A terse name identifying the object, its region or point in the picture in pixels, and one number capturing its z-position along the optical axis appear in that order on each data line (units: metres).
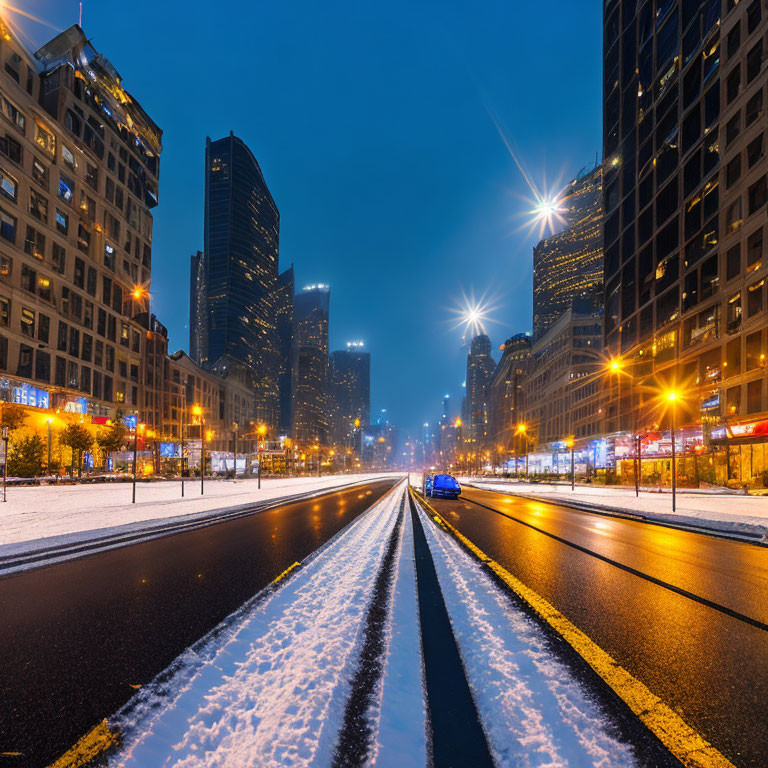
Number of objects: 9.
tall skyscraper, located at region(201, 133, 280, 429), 188.75
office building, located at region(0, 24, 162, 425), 39.41
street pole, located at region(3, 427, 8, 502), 18.23
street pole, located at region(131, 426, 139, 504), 18.52
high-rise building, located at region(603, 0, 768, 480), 32.91
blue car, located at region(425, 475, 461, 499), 24.16
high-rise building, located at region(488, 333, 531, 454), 128.50
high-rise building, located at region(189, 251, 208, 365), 192.05
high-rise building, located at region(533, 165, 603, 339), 188.62
